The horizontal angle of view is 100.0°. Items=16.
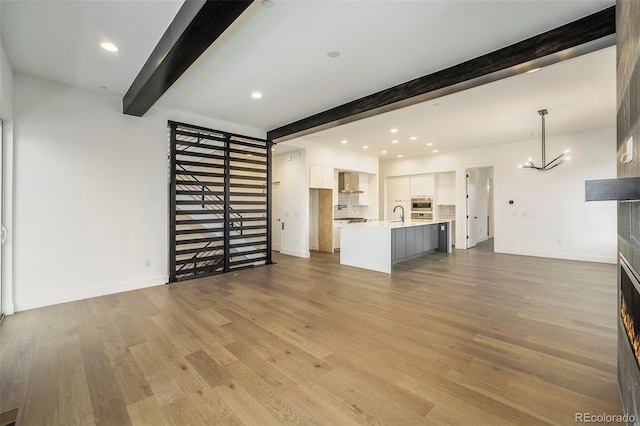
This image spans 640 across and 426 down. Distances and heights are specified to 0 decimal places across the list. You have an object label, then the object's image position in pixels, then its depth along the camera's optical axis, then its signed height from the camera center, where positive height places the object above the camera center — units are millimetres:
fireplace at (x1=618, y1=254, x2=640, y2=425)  1222 -665
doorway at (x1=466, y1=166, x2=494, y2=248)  8406 +260
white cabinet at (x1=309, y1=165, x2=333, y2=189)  7109 +982
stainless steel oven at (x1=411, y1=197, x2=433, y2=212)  9133 +300
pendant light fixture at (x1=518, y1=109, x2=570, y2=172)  6231 +1237
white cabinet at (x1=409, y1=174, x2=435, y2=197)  9070 +954
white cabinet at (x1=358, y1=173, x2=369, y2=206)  8969 +773
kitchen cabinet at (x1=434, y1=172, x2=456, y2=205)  8828 +804
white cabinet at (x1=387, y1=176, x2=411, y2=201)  9680 +901
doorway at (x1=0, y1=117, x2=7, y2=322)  3273 +79
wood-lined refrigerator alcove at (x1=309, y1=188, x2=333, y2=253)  7895 -212
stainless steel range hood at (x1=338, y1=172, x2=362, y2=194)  8328 +955
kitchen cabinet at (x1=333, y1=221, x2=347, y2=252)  7973 -693
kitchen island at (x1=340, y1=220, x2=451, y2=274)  5309 -652
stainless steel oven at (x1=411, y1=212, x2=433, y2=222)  9133 -112
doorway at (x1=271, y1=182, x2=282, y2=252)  7852 -103
